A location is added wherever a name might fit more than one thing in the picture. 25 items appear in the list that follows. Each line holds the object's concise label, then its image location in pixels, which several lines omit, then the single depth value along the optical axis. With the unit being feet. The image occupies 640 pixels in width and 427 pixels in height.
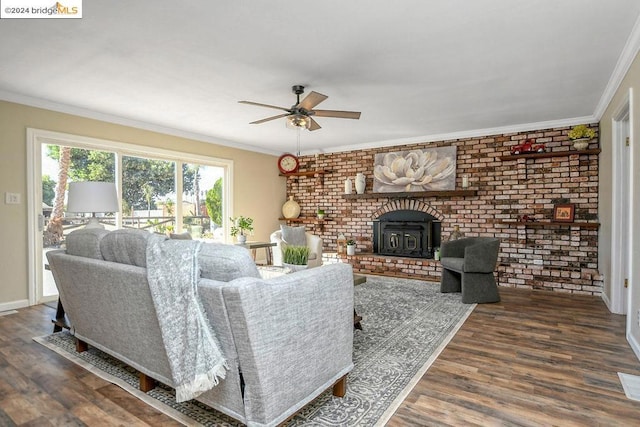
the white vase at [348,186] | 20.52
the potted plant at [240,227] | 17.52
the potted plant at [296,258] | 9.87
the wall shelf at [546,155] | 14.35
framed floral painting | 17.81
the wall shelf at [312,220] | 22.24
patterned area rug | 5.83
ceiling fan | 10.27
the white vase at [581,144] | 14.42
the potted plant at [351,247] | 19.80
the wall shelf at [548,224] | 14.30
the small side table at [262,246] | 17.30
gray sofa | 4.68
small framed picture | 14.90
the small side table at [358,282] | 9.40
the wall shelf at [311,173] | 21.78
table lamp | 10.52
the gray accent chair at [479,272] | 12.66
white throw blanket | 4.84
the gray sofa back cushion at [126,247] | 6.29
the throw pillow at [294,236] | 17.75
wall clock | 22.54
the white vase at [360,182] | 19.99
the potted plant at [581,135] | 14.46
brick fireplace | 14.94
